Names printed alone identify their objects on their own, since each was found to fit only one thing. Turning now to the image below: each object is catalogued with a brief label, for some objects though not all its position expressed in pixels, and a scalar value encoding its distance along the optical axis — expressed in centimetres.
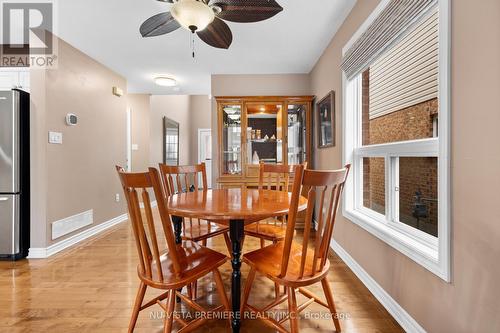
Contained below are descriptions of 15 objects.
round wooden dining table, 122
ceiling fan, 150
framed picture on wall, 275
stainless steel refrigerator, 243
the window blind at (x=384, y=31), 137
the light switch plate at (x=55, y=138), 267
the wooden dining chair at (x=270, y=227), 187
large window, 119
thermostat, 288
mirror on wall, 582
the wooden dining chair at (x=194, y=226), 186
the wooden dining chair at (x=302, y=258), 109
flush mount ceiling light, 389
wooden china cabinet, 353
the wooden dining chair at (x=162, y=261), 112
